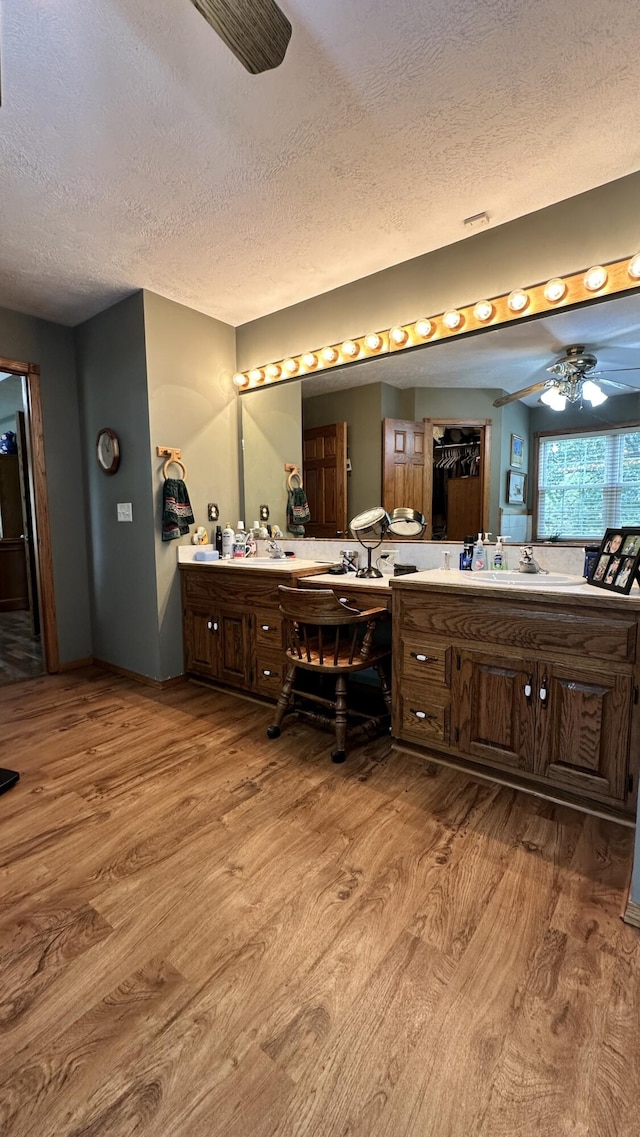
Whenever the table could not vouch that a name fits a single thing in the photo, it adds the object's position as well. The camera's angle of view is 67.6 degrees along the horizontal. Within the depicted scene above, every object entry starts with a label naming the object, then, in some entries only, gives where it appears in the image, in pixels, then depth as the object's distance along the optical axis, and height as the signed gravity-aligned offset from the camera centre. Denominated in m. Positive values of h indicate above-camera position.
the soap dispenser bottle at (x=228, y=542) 3.26 -0.19
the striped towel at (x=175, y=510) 2.99 +0.03
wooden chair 2.09 -0.65
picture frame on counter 1.66 -0.19
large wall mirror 2.07 +0.52
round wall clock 3.16 +0.43
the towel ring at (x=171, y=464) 3.03 +0.32
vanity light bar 1.95 +0.93
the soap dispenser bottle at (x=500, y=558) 2.32 -0.23
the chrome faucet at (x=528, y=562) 2.20 -0.23
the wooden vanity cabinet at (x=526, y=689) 1.63 -0.67
